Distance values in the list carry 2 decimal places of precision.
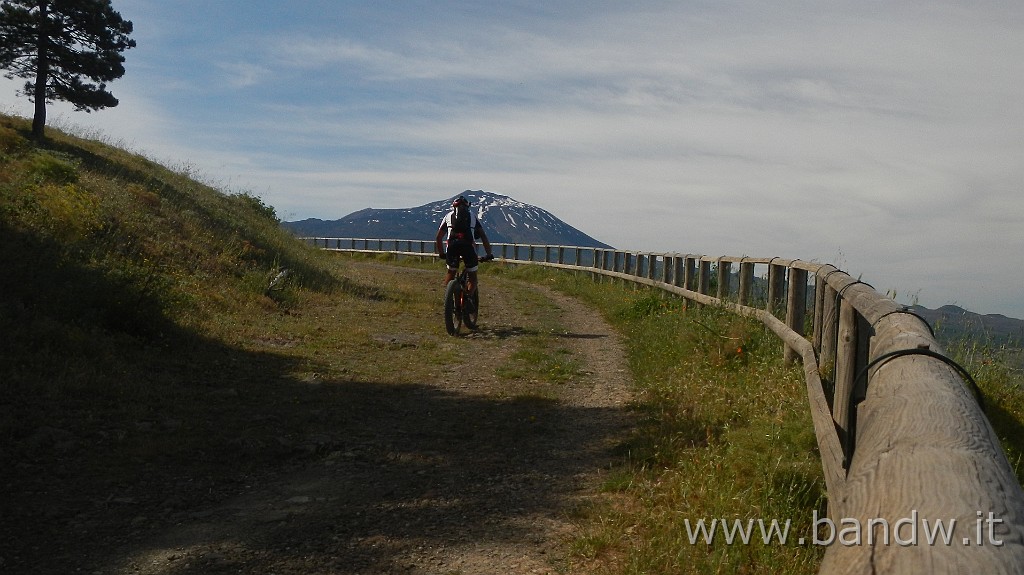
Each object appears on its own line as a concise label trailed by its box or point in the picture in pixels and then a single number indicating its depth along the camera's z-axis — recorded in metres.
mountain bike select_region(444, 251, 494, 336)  11.54
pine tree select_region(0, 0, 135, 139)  23.81
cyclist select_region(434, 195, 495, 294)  11.53
